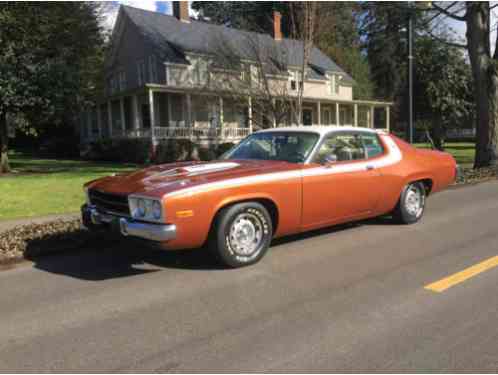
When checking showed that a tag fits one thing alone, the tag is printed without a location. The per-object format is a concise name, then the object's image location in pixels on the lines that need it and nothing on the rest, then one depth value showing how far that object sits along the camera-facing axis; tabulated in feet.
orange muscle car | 14.75
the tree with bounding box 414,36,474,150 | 115.97
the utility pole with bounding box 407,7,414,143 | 51.69
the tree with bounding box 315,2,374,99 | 135.80
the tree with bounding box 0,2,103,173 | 51.58
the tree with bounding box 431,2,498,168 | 47.09
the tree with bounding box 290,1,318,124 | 49.34
